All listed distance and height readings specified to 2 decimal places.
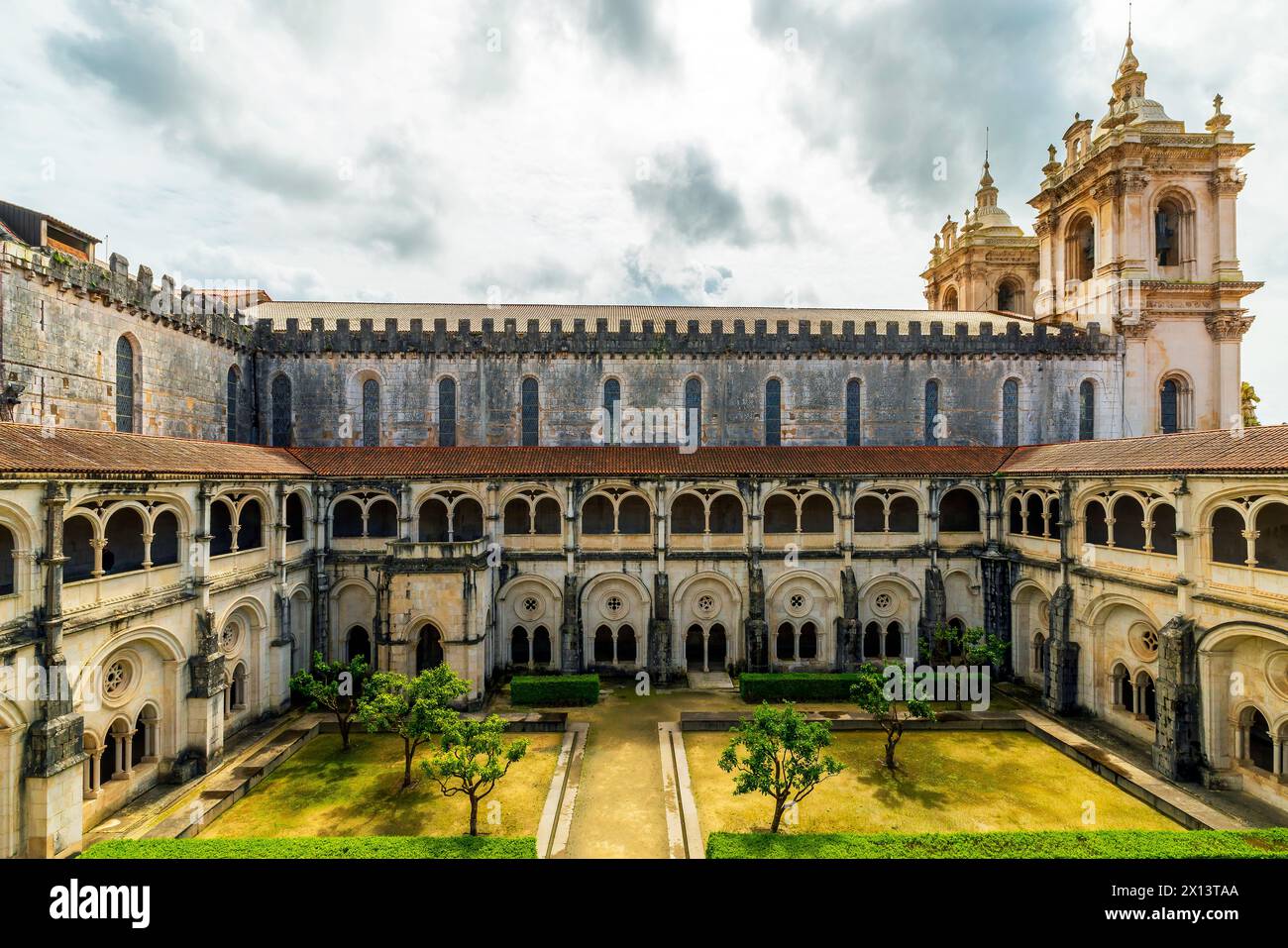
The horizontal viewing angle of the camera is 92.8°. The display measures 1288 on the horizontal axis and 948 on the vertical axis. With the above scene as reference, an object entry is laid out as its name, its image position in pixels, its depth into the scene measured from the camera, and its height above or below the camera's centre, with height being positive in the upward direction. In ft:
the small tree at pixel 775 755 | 54.65 -24.49
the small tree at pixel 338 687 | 74.59 -24.93
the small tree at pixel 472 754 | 55.67 -24.81
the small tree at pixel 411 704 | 64.75 -23.29
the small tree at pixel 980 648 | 85.66 -23.32
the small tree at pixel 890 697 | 71.67 -25.85
